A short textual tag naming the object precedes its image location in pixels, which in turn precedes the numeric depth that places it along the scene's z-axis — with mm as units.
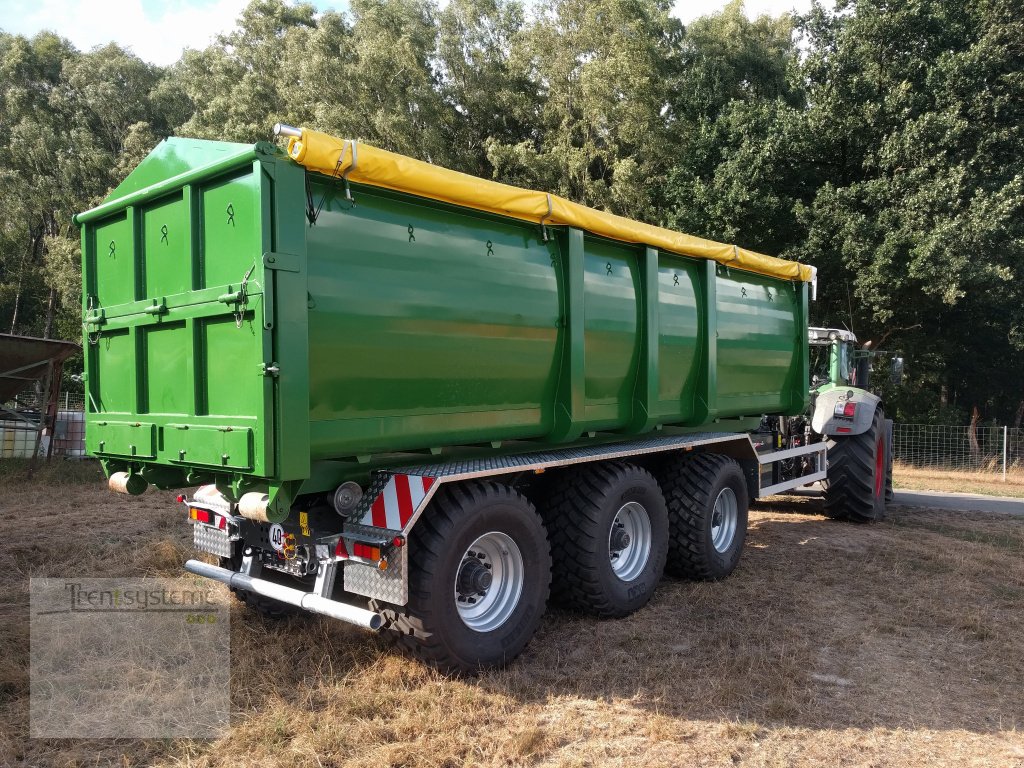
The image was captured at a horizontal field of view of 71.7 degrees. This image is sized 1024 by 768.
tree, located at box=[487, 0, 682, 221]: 18375
